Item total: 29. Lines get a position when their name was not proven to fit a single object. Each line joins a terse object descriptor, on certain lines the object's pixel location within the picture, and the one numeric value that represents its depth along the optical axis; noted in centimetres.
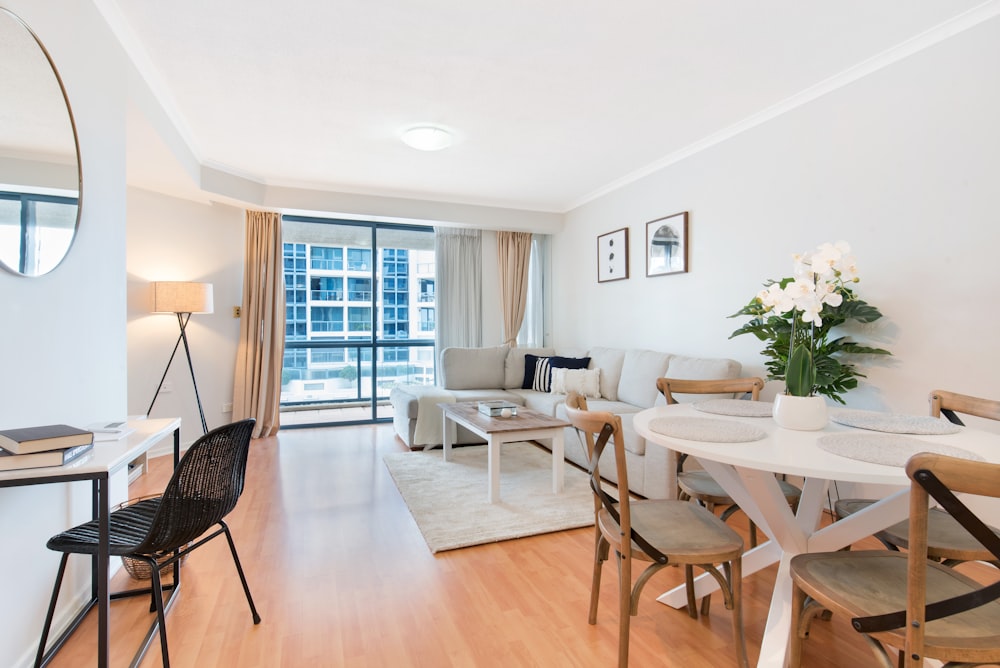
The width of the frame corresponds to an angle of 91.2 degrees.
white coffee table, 315
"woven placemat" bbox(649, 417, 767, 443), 154
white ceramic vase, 170
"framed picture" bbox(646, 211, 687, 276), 408
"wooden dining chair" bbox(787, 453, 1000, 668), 97
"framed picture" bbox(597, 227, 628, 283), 481
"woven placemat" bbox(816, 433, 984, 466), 132
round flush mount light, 350
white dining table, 129
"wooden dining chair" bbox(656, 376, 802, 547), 199
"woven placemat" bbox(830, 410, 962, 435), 165
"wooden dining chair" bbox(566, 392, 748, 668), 152
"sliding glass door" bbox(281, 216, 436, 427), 546
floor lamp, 410
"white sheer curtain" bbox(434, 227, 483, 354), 582
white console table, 131
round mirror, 150
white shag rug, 275
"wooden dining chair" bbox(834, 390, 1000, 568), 145
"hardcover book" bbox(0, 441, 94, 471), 133
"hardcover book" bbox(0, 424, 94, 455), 136
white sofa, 323
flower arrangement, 166
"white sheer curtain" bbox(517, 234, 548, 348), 629
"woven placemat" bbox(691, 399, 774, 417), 198
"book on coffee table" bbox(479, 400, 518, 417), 368
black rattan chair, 151
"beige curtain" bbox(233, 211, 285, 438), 495
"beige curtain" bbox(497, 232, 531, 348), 602
